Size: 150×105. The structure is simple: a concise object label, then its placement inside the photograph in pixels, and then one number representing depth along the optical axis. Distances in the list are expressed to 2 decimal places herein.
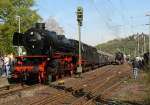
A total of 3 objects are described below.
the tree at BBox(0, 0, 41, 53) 28.34
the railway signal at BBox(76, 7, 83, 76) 14.71
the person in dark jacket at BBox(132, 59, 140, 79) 15.40
